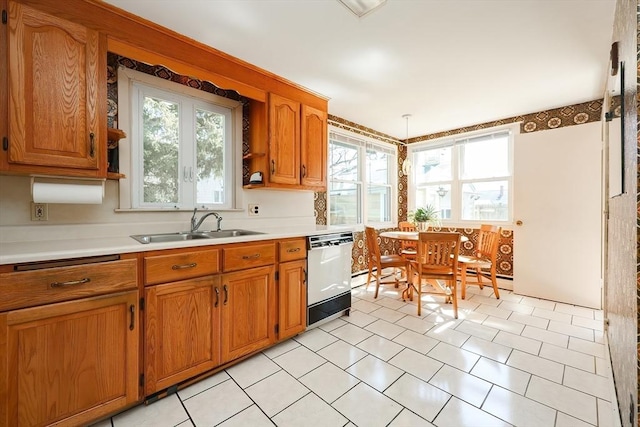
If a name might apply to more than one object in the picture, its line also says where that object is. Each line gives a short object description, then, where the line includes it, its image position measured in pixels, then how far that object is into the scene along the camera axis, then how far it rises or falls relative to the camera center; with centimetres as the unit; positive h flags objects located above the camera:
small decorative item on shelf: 255 +33
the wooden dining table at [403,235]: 322 -31
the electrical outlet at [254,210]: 275 +2
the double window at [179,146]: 212 +59
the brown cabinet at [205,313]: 158 -69
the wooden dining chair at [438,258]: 276 -51
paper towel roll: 155 +12
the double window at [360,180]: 395 +52
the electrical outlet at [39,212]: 166 +0
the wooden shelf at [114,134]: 178 +54
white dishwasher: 244 -63
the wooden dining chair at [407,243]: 405 -54
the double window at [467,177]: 398 +56
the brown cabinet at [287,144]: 255 +70
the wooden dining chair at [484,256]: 328 -61
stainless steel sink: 198 -19
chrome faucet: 222 -7
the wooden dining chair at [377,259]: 328 -62
